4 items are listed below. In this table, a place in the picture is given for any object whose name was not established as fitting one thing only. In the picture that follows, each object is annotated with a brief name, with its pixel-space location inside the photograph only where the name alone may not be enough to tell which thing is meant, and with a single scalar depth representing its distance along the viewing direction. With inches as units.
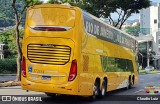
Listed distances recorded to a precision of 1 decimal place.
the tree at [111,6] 1448.1
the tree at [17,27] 1067.9
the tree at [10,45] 2893.7
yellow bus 576.1
